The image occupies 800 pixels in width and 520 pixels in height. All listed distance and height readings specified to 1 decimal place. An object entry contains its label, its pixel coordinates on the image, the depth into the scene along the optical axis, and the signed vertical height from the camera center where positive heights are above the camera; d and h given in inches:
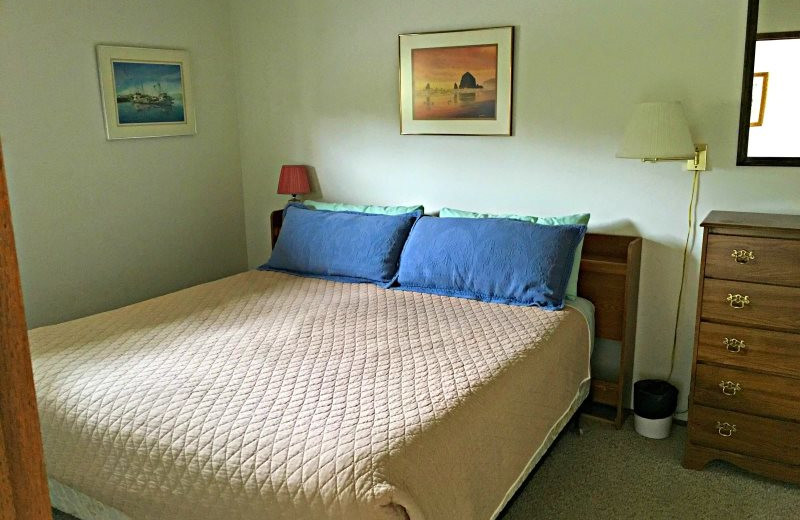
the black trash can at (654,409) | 119.3 -49.9
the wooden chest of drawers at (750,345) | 99.2 -33.3
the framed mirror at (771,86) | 105.5 +5.4
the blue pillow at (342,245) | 133.0 -23.3
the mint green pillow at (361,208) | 143.0 -17.3
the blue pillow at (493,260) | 115.9 -23.6
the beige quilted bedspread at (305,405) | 67.8 -31.7
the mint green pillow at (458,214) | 131.8 -17.5
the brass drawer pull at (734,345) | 103.1 -33.5
